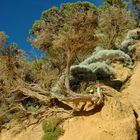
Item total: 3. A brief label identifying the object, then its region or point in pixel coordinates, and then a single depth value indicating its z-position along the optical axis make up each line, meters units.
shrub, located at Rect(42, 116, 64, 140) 8.78
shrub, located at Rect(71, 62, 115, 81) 11.29
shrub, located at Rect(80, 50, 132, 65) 12.49
